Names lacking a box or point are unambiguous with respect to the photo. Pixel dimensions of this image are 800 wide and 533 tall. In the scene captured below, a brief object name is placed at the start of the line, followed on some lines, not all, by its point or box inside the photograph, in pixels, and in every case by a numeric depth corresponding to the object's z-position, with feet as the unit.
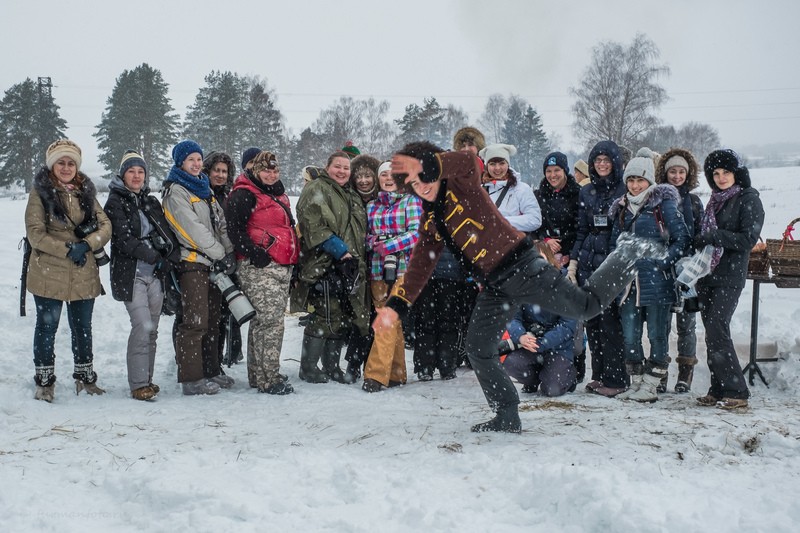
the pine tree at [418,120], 155.12
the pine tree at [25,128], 143.64
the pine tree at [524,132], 210.38
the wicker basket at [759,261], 20.68
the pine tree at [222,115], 137.08
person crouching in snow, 17.85
